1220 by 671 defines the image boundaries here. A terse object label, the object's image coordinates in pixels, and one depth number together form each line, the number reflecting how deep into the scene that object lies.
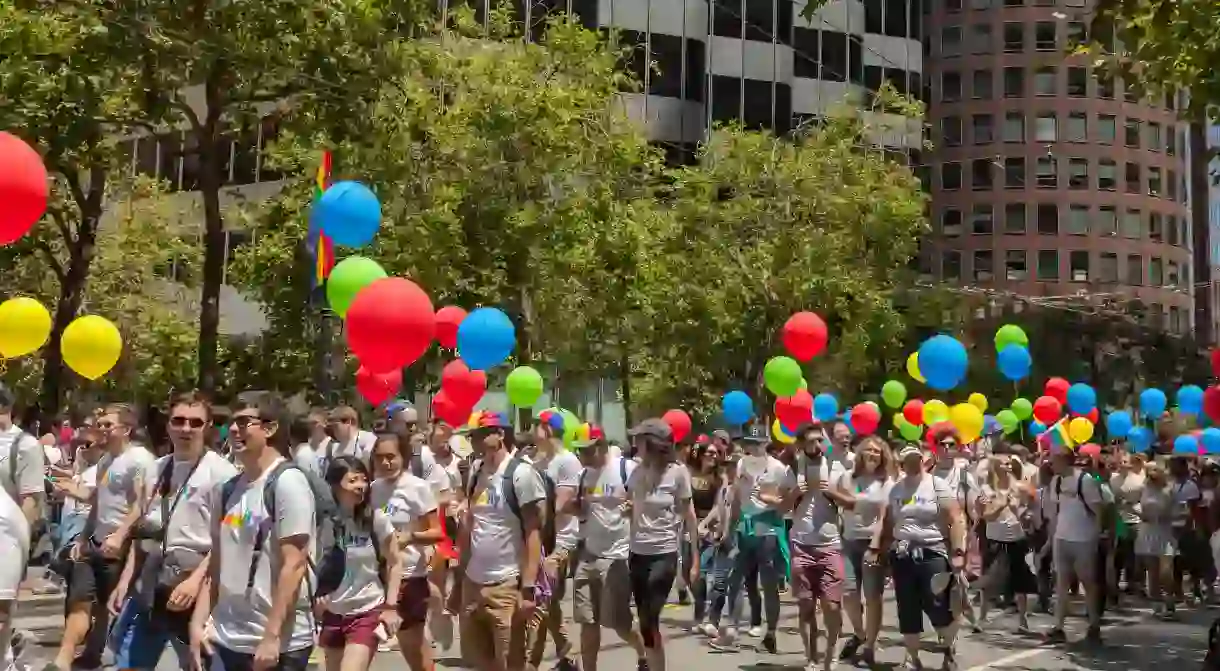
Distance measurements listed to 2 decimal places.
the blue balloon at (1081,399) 21.36
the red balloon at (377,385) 14.00
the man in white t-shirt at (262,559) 5.76
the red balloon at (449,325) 13.51
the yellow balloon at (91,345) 12.16
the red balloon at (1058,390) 23.61
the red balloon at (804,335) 15.50
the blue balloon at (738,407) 19.77
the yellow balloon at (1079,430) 21.27
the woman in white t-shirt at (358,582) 6.85
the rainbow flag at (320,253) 11.03
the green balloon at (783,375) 15.45
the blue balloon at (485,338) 11.67
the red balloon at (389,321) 9.14
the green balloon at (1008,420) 24.92
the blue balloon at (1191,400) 20.80
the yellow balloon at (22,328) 11.72
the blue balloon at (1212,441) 18.89
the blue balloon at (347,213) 10.59
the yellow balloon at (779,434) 16.93
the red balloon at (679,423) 16.86
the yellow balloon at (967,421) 16.78
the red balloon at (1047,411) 22.55
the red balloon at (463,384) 13.41
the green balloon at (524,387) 13.81
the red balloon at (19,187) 7.48
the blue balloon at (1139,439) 23.16
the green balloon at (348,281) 10.77
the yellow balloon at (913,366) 19.20
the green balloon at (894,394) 23.20
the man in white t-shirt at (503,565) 8.32
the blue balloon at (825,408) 20.91
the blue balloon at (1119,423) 24.58
